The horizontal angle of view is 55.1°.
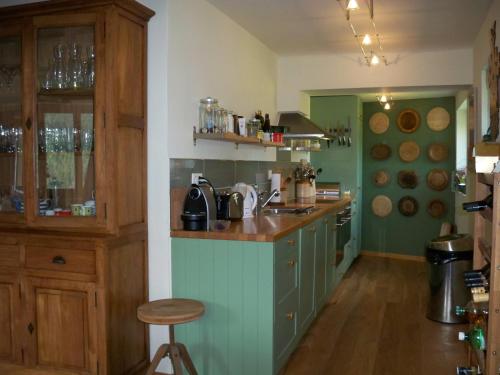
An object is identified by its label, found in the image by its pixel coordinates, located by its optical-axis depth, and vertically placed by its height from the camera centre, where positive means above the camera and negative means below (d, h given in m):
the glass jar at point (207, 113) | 3.15 +0.41
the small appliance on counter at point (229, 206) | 3.19 -0.22
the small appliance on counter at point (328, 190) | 5.94 -0.21
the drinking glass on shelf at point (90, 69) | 2.60 +0.58
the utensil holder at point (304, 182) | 5.32 -0.10
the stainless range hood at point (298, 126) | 4.60 +0.47
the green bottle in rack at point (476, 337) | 2.02 -0.72
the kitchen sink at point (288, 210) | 3.94 -0.31
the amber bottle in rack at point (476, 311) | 2.07 -0.64
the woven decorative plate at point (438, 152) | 6.61 +0.30
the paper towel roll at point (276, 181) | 4.55 -0.07
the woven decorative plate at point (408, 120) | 6.75 +0.75
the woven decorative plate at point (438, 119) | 6.58 +0.75
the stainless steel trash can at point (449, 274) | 3.90 -0.83
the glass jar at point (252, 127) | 3.89 +0.38
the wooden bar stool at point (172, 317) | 2.32 -0.70
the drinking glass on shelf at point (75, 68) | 2.64 +0.60
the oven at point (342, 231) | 4.80 -0.61
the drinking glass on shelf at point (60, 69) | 2.69 +0.60
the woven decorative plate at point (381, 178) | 6.96 -0.07
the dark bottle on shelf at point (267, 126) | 4.36 +0.44
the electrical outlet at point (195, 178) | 3.08 -0.02
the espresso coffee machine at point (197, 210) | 2.86 -0.22
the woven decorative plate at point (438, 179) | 6.62 -0.08
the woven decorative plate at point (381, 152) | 6.93 +0.31
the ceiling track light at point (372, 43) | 3.28 +1.16
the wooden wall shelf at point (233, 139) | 3.06 +0.25
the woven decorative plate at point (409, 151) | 6.79 +0.32
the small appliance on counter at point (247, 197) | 3.54 -0.17
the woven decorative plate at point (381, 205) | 6.96 -0.46
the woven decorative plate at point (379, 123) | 6.91 +0.73
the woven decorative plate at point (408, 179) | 6.81 -0.08
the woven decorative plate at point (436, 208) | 6.67 -0.49
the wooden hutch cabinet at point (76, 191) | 2.52 -0.09
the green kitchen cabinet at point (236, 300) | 2.68 -0.72
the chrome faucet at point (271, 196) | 4.15 -0.19
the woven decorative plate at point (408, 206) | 6.83 -0.47
